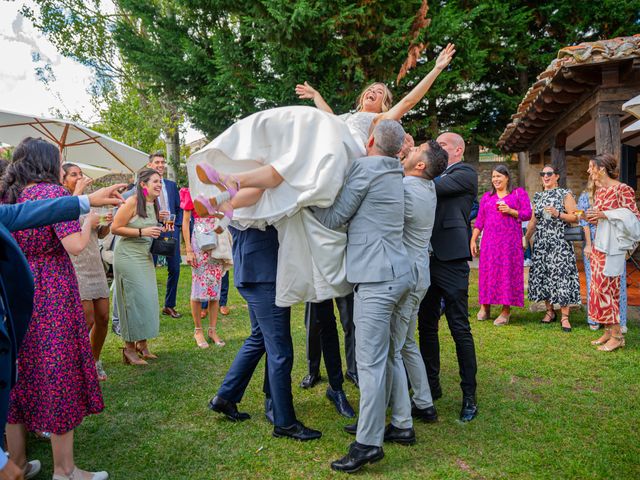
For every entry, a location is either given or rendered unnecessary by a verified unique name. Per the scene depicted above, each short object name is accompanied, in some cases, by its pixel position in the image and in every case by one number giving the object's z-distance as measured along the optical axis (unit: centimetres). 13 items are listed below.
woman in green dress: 476
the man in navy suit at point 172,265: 736
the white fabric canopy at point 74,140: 673
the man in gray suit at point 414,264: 318
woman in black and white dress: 632
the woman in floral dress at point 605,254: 532
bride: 274
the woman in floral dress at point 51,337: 270
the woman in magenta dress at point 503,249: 651
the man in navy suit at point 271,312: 330
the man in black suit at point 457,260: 369
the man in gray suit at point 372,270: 290
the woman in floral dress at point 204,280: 565
